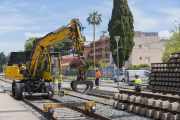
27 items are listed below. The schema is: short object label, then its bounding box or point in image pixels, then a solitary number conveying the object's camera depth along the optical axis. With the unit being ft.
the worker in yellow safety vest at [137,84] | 41.52
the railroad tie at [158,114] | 31.83
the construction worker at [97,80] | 75.36
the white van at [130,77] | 101.09
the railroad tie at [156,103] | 32.29
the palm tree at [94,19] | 203.31
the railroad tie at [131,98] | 37.63
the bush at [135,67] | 176.45
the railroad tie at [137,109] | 35.85
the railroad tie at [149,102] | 33.55
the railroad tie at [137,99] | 36.29
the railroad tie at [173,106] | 29.91
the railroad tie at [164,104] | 31.14
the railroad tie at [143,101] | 34.88
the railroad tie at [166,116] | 30.30
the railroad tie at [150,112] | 33.19
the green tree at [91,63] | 227.51
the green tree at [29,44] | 383.65
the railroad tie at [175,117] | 28.83
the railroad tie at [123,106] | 39.02
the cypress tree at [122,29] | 182.39
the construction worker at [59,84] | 66.06
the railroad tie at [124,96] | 39.14
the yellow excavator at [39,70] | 54.49
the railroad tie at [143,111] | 34.54
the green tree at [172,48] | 131.17
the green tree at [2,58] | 553.64
